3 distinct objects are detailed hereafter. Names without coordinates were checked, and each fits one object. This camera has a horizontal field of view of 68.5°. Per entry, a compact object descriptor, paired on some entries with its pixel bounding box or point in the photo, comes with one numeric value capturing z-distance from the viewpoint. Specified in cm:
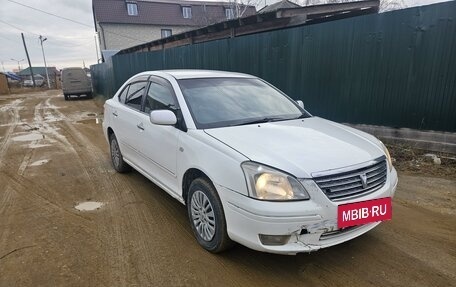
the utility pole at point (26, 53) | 4472
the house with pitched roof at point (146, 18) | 3375
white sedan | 247
